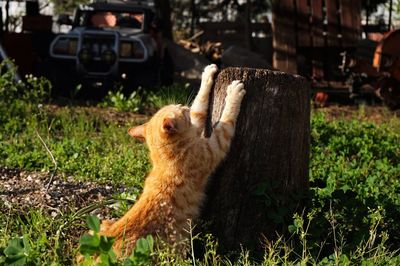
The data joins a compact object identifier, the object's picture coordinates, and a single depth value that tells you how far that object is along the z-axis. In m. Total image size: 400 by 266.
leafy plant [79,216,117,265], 3.42
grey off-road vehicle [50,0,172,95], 13.66
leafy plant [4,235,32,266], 3.57
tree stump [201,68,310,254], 4.83
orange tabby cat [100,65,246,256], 4.40
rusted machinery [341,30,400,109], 12.43
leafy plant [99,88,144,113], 11.24
